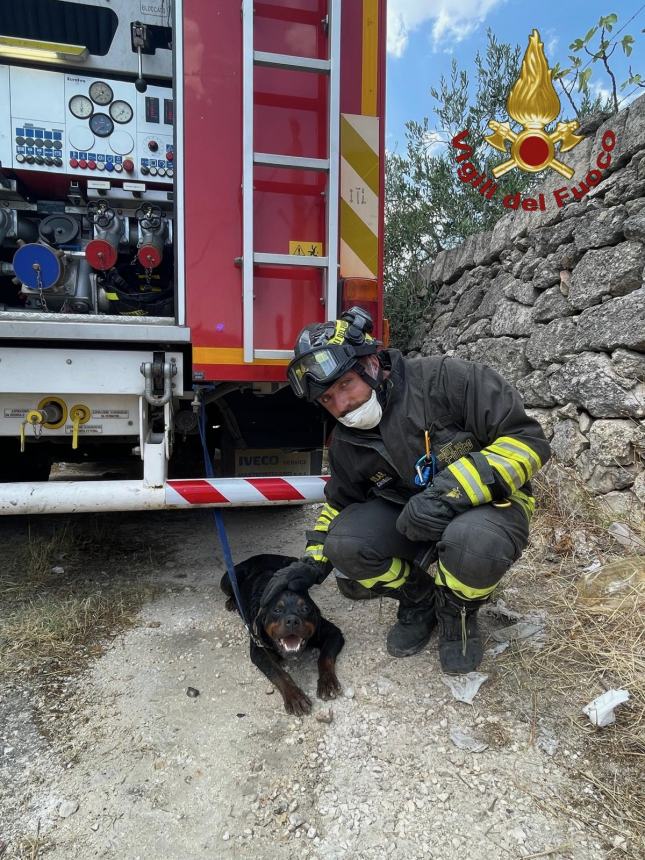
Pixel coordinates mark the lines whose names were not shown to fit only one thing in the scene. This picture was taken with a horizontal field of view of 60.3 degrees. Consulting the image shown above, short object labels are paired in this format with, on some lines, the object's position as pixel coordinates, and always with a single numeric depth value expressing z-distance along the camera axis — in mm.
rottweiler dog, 2049
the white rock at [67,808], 1513
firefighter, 1936
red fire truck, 2244
